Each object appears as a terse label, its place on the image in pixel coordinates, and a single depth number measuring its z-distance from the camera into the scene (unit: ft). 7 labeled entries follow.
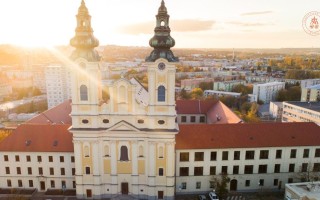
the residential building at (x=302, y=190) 126.41
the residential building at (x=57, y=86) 363.60
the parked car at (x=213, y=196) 139.94
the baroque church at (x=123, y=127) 127.44
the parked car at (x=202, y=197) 141.08
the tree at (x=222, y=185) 137.49
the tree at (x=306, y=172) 148.36
